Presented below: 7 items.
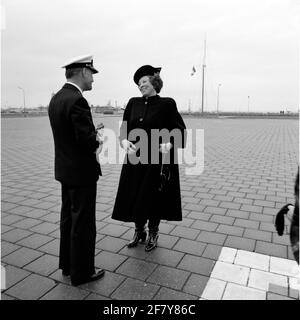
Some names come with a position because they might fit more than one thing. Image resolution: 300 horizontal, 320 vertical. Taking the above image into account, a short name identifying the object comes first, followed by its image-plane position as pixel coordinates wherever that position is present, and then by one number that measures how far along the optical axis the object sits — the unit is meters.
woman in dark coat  3.07
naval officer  2.31
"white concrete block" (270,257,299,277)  2.76
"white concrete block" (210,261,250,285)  2.67
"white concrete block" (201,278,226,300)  2.42
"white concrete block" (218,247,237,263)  3.03
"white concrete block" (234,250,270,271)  2.89
